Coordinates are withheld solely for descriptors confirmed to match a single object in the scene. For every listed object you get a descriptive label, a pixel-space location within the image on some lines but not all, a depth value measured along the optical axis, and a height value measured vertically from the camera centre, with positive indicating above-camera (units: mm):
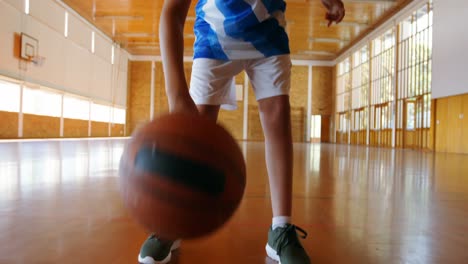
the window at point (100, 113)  23134 +1209
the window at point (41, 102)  16019 +1278
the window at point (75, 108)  19531 +1261
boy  1738 +319
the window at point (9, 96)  14371 +1318
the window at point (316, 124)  30375 +912
